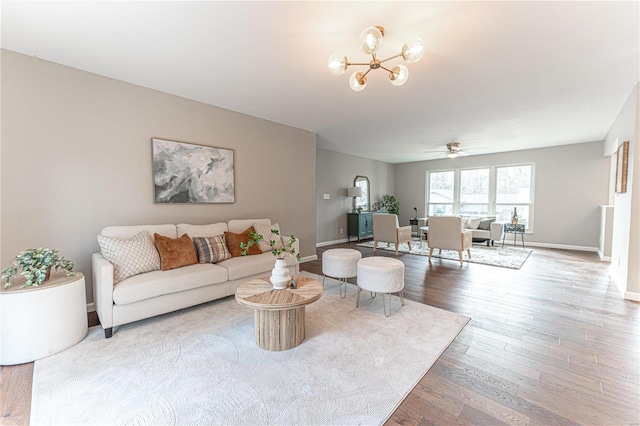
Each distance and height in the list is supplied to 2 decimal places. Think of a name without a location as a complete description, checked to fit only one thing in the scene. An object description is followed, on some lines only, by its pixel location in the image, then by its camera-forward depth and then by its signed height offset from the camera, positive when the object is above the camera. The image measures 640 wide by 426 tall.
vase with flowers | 2.31 -0.64
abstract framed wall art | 3.32 +0.41
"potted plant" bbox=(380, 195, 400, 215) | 8.59 -0.05
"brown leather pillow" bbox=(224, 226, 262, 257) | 3.44 -0.52
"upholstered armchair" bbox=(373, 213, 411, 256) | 5.97 -0.64
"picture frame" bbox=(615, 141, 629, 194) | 3.37 +0.47
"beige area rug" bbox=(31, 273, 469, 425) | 1.51 -1.18
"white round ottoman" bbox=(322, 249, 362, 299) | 3.30 -0.77
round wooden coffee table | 2.04 -0.90
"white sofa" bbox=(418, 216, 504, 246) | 6.48 -0.77
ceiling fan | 6.01 +1.24
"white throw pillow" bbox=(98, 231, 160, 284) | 2.53 -0.51
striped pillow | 3.12 -0.55
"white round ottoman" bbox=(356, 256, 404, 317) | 2.79 -0.78
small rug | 5.00 -1.11
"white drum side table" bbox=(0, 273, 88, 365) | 1.93 -0.88
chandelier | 1.90 +1.15
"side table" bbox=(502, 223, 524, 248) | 6.55 -0.68
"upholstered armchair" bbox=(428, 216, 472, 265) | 4.94 -0.61
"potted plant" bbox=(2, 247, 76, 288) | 2.06 -0.50
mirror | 7.79 +0.21
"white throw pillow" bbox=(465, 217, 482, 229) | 6.91 -0.52
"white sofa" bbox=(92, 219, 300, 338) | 2.33 -0.80
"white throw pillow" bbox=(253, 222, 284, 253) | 3.78 -0.49
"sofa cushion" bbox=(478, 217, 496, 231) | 6.71 -0.53
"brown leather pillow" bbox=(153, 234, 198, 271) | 2.80 -0.53
